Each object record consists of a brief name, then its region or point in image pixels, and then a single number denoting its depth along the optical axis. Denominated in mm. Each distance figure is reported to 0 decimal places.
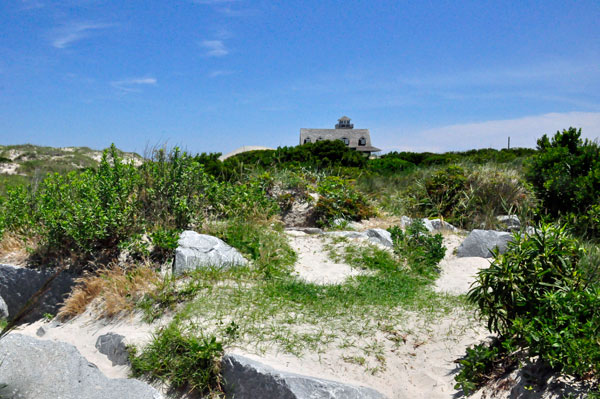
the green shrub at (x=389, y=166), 14789
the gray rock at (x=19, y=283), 7109
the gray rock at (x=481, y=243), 7816
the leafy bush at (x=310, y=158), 12297
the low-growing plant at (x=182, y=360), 4289
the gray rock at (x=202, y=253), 6366
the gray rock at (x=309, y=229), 9229
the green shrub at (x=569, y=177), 8961
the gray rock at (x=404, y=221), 9266
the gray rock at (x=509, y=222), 9570
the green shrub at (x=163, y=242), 6656
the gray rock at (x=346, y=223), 9445
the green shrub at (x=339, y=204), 9844
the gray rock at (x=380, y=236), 8180
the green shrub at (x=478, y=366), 4039
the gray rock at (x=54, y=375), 3896
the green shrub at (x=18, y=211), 8195
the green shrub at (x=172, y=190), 7617
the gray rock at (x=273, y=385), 3883
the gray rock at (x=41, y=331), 5965
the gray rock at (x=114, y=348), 4809
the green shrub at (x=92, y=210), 6766
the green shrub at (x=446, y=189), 10461
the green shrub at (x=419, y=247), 7239
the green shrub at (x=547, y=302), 3627
